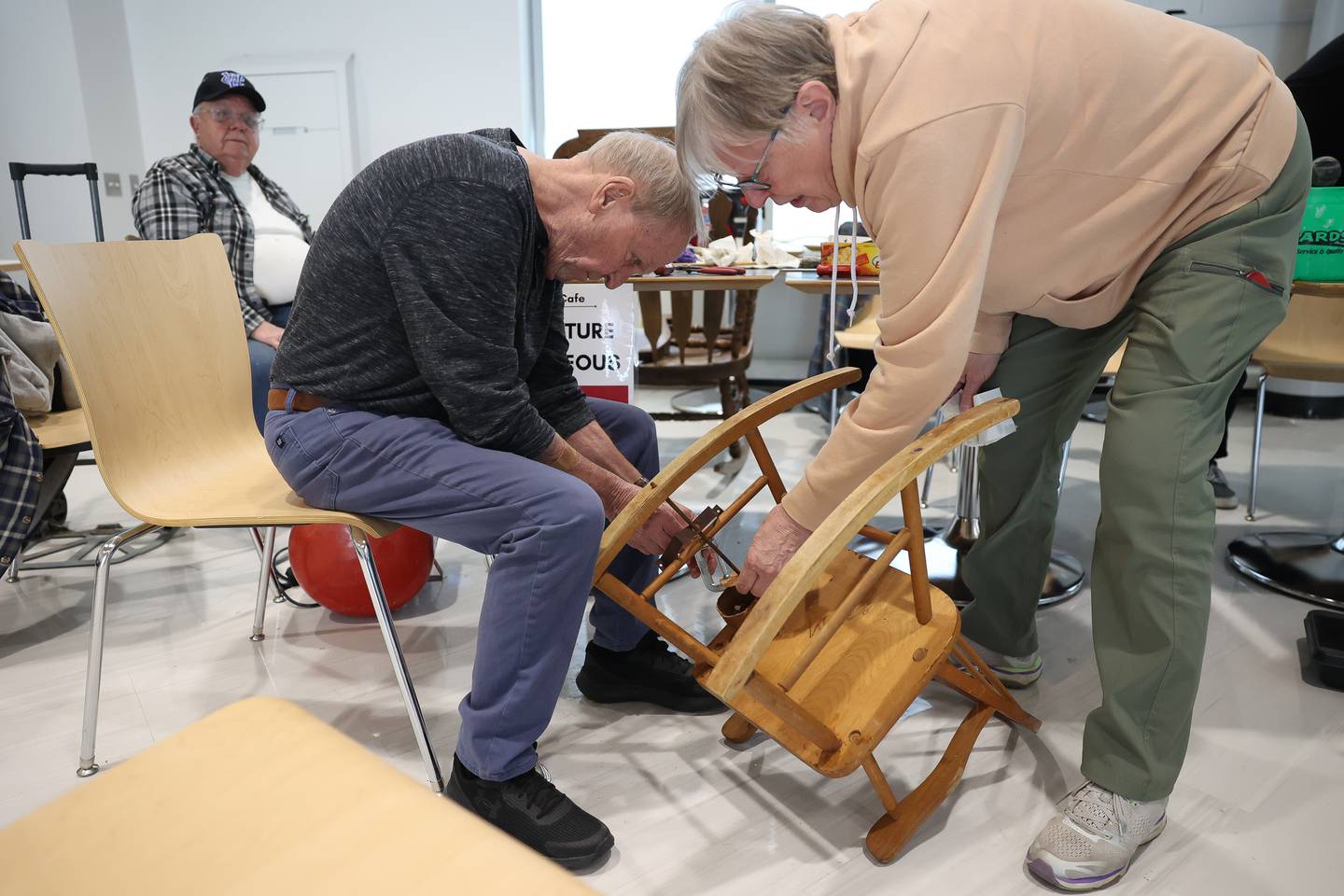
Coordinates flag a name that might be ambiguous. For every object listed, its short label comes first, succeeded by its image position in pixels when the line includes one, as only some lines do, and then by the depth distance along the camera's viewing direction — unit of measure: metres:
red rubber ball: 2.03
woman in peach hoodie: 1.08
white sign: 2.67
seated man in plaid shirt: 2.68
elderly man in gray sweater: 1.29
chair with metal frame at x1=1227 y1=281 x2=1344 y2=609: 2.21
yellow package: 2.61
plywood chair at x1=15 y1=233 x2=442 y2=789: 1.44
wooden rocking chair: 1.06
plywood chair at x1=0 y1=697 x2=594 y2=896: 0.52
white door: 5.51
